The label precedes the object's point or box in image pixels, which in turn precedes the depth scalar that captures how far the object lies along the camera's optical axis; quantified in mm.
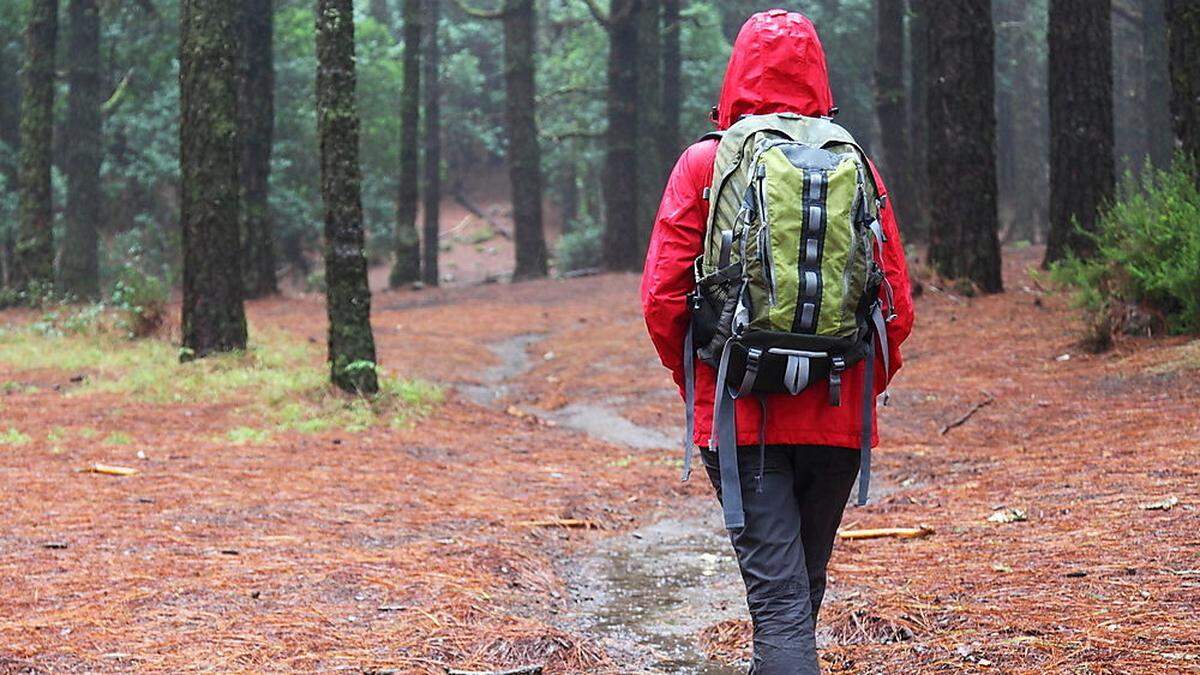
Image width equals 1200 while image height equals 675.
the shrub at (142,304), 13680
